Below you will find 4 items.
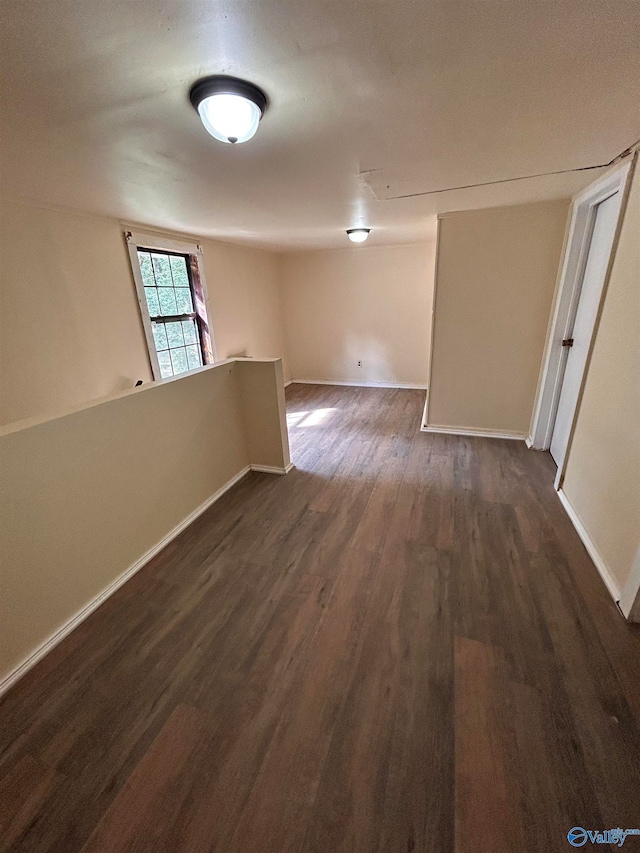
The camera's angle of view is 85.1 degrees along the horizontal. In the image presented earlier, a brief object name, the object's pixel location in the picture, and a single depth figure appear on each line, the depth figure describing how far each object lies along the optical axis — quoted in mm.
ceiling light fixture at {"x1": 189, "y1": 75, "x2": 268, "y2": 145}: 1102
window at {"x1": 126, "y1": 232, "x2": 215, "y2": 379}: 3379
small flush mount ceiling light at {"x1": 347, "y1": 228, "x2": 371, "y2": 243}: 3891
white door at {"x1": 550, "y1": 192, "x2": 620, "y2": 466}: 2328
